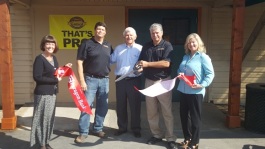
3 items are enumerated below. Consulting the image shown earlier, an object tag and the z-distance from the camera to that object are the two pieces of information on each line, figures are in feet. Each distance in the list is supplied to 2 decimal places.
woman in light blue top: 13.23
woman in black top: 12.98
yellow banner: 22.80
